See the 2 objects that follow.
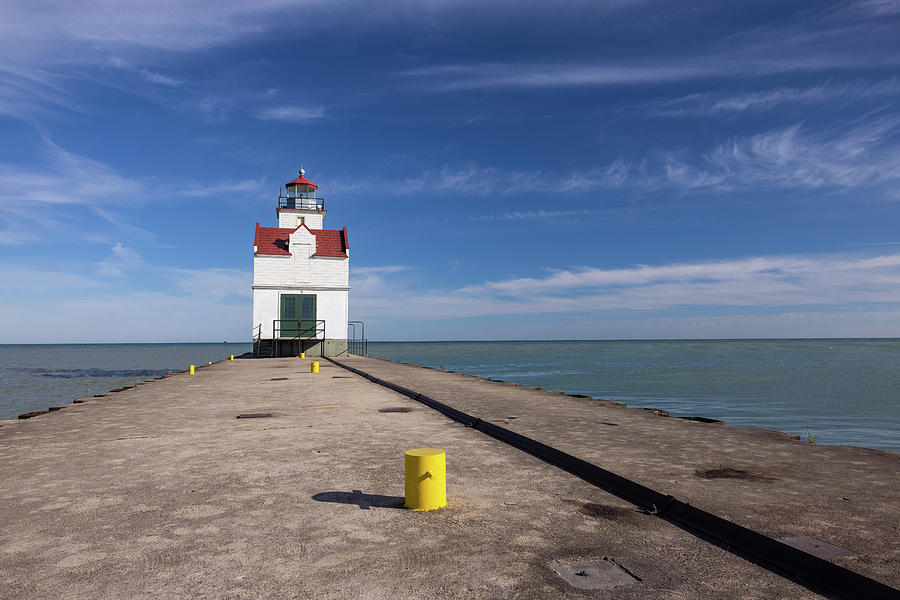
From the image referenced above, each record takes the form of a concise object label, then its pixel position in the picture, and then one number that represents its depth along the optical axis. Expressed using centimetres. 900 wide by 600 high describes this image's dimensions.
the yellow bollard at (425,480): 460
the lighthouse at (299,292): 3425
